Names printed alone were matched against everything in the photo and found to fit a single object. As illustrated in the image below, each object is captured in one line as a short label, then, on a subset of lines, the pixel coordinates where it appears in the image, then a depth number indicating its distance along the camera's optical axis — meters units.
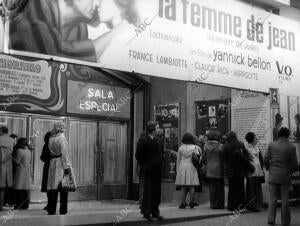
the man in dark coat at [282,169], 8.41
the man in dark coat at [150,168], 8.88
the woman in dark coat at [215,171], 10.97
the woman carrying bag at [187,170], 11.06
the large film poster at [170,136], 13.03
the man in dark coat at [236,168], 10.48
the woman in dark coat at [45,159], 9.52
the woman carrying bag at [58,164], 9.15
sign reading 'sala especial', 13.13
